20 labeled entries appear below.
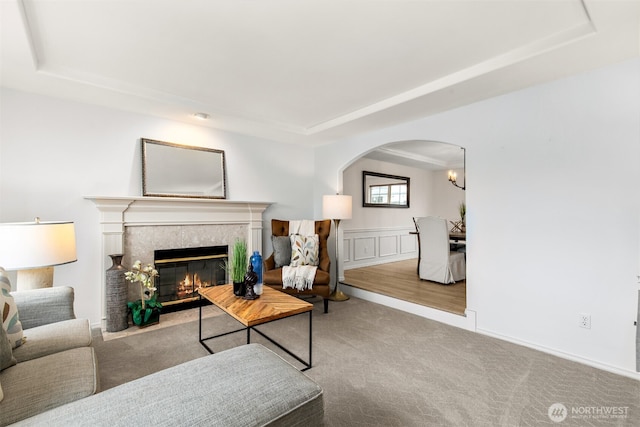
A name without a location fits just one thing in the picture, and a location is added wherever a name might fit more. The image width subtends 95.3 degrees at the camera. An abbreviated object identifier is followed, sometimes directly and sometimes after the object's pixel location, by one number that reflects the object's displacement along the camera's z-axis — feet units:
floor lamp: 12.98
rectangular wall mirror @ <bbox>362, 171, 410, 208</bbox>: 19.39
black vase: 8.11
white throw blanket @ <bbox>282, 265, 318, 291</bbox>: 11.19
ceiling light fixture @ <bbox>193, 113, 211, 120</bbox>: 10.96
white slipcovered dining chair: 14.52
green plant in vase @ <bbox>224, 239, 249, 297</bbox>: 8.13
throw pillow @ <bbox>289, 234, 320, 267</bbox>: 12.24
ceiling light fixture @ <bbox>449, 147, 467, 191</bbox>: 19.54
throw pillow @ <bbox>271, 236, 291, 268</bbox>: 12.44
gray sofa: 2.96
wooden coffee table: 6.67
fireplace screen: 11.55
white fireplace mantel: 9.99
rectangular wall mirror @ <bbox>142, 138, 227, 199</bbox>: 11.07
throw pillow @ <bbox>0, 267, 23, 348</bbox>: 4.74
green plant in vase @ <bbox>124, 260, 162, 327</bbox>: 9.87
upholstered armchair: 11.29
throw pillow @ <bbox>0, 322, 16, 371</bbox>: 4.26
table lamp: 6.35
